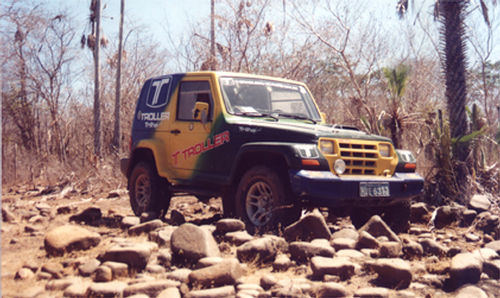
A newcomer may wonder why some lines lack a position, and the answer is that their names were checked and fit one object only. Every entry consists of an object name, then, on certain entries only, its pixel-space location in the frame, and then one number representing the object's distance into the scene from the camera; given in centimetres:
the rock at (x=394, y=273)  422
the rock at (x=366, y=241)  531
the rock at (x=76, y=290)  360
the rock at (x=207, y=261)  435
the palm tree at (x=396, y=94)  1045
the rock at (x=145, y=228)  607
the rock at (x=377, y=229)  581
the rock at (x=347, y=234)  571
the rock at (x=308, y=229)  550
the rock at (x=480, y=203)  728
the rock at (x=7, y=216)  653
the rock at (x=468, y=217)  705
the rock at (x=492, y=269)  461
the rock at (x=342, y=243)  528
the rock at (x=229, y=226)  571
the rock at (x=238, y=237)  534
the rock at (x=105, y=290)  361
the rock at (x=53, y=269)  409
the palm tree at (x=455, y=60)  1036
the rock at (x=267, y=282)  397
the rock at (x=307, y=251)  482
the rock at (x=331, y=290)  382
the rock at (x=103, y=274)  402
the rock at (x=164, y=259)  461
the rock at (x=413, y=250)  508
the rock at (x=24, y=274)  403
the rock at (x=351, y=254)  494
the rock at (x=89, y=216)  717
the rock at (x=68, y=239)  478
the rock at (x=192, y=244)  462
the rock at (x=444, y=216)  721
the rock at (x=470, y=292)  398
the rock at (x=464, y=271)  431
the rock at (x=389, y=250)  487
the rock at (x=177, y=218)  708
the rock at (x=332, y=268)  431
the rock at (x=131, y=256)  437
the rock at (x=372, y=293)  380
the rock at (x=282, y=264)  458
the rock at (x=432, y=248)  521
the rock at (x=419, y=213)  766
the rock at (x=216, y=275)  394
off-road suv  564
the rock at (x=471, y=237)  611
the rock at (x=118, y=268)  416
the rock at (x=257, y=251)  470
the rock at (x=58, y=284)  377
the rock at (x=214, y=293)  360
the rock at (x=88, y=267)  418
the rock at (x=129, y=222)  654
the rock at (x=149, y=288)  363
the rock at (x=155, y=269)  438
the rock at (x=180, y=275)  409
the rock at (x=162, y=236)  531
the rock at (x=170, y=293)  357
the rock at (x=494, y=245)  536
